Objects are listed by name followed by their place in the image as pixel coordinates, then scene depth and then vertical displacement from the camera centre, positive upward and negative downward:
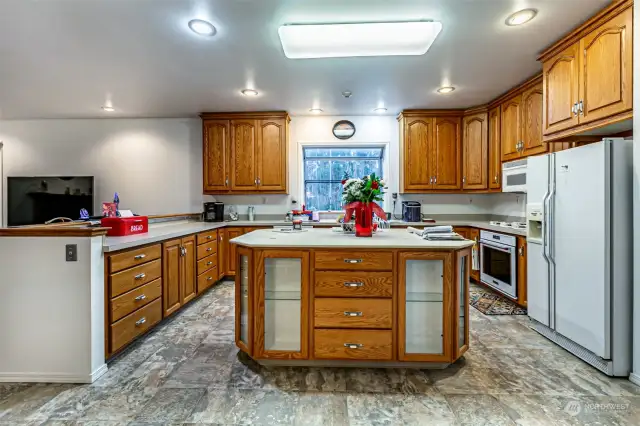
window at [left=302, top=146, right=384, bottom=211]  5.19 +0.70
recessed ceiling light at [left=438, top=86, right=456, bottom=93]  3.71 +1.46
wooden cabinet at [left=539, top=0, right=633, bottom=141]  2.09 +1.03
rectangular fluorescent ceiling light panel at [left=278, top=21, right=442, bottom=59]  2.44 +1.44
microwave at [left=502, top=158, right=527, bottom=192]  3.44 +0.40
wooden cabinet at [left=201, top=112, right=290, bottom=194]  4.66 +0.90
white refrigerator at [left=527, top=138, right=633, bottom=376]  2.03 -0.29
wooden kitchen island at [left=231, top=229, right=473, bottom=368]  2.06 -0.61
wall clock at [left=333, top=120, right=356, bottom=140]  4.99 +1.31
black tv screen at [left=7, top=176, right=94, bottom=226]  4.91 +0.21
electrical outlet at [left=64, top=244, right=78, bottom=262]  1.99 -0.26
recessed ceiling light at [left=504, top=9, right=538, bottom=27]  2.21 +1.41
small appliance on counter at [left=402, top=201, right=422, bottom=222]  4.68 +0.00
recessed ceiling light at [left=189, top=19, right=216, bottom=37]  2.33 +1.41
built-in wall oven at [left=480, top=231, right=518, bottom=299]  3.35 -0.60
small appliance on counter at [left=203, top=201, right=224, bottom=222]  4.83 -0.01
